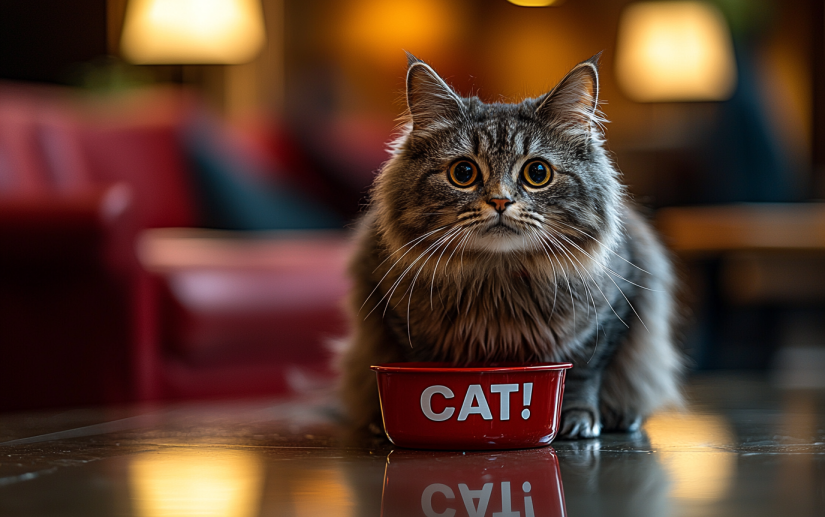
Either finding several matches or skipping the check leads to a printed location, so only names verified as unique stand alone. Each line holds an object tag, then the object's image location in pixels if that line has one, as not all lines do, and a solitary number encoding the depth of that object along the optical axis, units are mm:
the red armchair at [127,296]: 2141
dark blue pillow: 3203
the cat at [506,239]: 1021
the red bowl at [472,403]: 911
